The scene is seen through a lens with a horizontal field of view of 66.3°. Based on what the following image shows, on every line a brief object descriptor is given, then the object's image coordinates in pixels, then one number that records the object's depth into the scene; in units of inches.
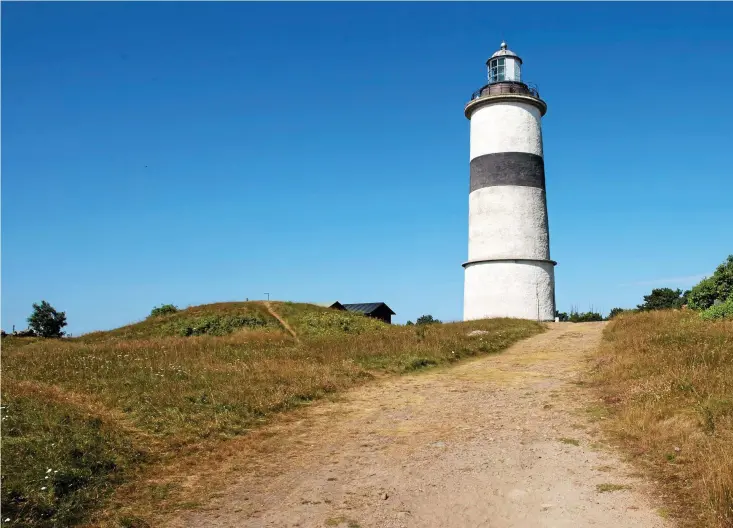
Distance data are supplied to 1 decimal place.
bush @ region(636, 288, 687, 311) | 1414.9
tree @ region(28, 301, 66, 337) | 1870.1
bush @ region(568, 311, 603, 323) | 1334.9
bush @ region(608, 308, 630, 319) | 1259.8
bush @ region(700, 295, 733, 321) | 666.5
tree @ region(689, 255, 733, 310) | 799.1
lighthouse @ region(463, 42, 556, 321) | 1111.6
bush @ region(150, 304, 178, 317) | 1346.0
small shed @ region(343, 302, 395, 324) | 1849.9
